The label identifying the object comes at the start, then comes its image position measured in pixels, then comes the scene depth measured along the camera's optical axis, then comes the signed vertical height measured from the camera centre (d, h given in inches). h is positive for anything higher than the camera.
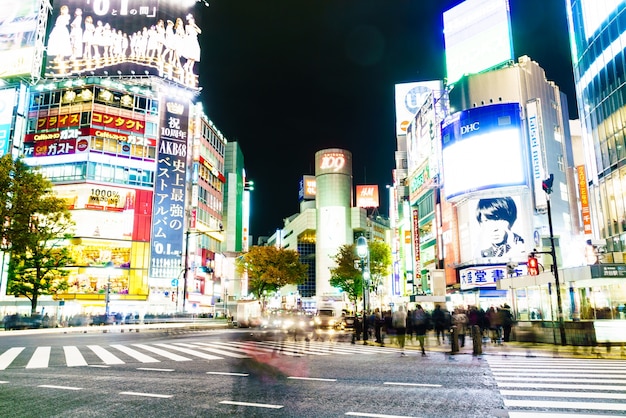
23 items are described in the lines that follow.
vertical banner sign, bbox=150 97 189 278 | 2426.2 +561.0
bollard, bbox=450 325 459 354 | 699.4 -62.9
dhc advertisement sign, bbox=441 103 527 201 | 1820.9 +579.8
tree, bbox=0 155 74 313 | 1189.1 +236.7
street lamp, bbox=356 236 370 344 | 1063.1 +112.7
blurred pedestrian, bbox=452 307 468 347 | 791.7 -40.4
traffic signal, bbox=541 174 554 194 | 846.8 +202.5
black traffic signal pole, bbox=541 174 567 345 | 789.2 +31.1
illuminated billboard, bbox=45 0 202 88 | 2581.2 +1447.3
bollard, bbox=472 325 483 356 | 672.4 -57.9
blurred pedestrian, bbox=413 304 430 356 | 727.9 -38.2
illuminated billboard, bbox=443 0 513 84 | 2096.5 +1224.0
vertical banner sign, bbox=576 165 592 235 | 1780.3 +375.7
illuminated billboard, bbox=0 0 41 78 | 2345.0 +1319.1
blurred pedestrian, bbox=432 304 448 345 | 836.6 -34.4
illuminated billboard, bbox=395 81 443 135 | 3484.3 +1479.3
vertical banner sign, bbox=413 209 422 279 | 2532.0 +276.4
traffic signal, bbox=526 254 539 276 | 919.0 +63.4
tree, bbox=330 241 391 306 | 2672.2 +186.7
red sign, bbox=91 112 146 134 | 2406.5 +921.4
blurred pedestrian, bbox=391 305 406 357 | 796.9 -41.4
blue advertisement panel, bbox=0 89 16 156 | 2292.1 +915.6
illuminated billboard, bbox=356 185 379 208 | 4803.2 +1040.9
